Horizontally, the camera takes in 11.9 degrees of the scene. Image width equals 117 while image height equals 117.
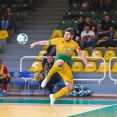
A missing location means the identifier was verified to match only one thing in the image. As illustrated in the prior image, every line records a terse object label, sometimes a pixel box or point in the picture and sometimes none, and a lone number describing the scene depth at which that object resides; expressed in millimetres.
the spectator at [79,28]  24531
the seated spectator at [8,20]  26370
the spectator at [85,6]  26803
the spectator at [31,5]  29075
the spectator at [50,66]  20820
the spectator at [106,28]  24328
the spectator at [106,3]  26297
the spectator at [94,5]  26641
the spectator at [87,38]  23812
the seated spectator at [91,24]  24359
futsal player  15539
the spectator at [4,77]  22047
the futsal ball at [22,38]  18891
